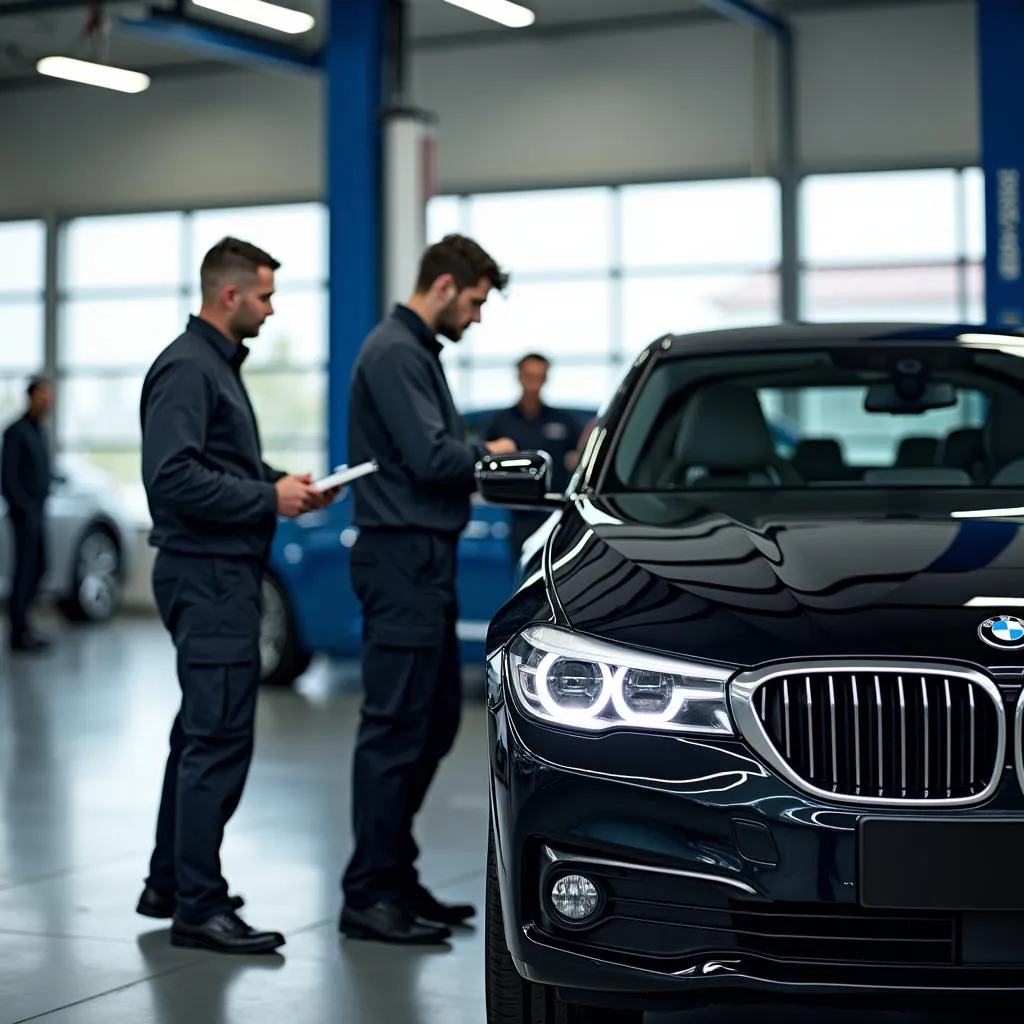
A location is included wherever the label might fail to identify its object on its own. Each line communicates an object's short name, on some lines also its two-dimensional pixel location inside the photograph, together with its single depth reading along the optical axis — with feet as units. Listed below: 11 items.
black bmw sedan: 8.87
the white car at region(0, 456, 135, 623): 47.78
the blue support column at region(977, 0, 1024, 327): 37.96
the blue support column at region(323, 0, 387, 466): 42.06
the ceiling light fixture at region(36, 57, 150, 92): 47.37
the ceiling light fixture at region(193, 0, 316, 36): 41.39
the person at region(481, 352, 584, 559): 31.04
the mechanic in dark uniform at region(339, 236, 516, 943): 15.02
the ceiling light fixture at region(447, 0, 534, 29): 41.65
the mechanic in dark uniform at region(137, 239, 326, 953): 14.47
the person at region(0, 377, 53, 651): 41.65
